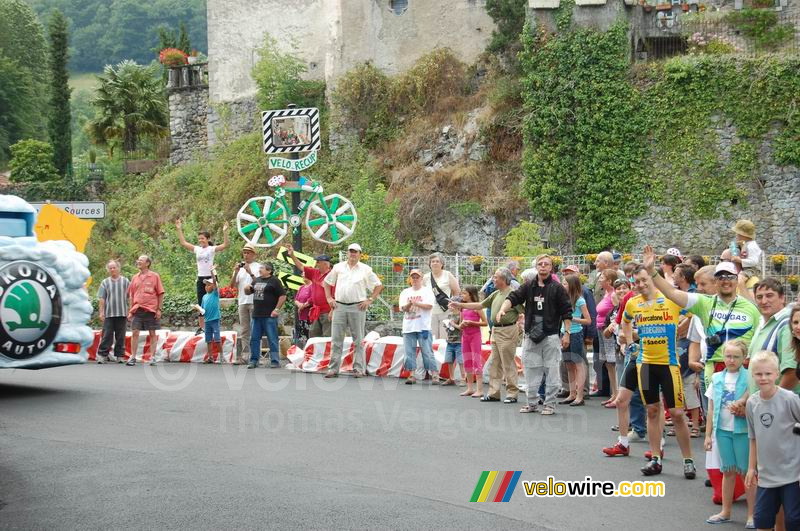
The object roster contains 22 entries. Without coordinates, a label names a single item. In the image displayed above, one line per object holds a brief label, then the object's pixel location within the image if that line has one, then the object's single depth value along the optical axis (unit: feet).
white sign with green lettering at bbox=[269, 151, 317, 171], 65.72
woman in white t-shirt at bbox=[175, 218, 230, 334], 64.13
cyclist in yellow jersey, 31.73
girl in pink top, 48.21
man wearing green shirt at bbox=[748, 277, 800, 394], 25.17
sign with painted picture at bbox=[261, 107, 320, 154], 65.87
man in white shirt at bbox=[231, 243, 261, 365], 60.39
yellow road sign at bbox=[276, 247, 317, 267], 63.23
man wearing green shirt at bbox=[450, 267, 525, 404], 45.88
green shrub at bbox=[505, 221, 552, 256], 89.86
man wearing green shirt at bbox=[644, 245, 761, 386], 29.66
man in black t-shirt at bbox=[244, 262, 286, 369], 57.67
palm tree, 156.25
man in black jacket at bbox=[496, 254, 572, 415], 42.65
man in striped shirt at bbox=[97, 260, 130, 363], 59.57
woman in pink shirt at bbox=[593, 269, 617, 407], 46.13
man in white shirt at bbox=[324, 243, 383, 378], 54.49
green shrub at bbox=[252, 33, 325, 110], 121.60
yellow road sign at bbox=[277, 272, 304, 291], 65.67
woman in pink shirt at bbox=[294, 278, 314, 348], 61.21
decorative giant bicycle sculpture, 67.67
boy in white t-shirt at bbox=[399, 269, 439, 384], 52.01
